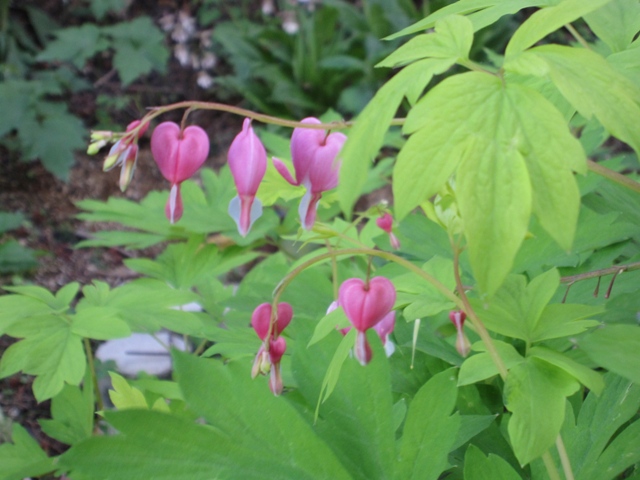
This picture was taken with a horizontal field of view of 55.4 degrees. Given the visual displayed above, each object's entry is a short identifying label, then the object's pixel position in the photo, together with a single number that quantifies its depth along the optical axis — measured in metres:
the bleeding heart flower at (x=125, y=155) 0.65
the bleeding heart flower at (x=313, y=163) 0.67
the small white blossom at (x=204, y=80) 3.68
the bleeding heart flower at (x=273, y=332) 0.68
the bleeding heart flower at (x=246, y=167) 0.66
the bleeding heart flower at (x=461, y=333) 0.74
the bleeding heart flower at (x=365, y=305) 0.62
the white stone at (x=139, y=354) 2.09
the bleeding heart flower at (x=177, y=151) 0.69
